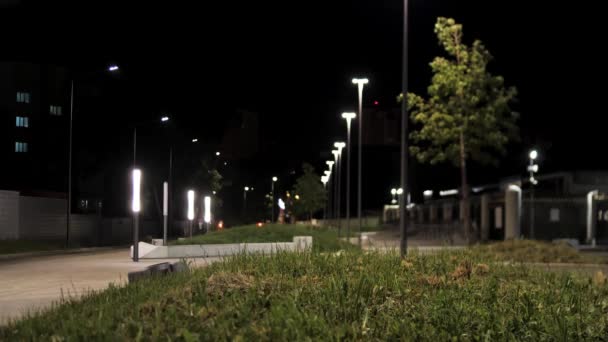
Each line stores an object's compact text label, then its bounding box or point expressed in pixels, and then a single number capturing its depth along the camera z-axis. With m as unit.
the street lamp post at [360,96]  41.69
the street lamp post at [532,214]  43.97
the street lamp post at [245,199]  117.31
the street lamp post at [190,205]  44.85
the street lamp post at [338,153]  65.81
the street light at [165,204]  34.62
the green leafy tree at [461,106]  38.22
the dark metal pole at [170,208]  67.30
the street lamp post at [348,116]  54.47
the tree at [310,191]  105.62
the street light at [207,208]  49.91
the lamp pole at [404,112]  25.58
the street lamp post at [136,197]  28.55
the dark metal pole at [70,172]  41.50
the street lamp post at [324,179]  121.25
